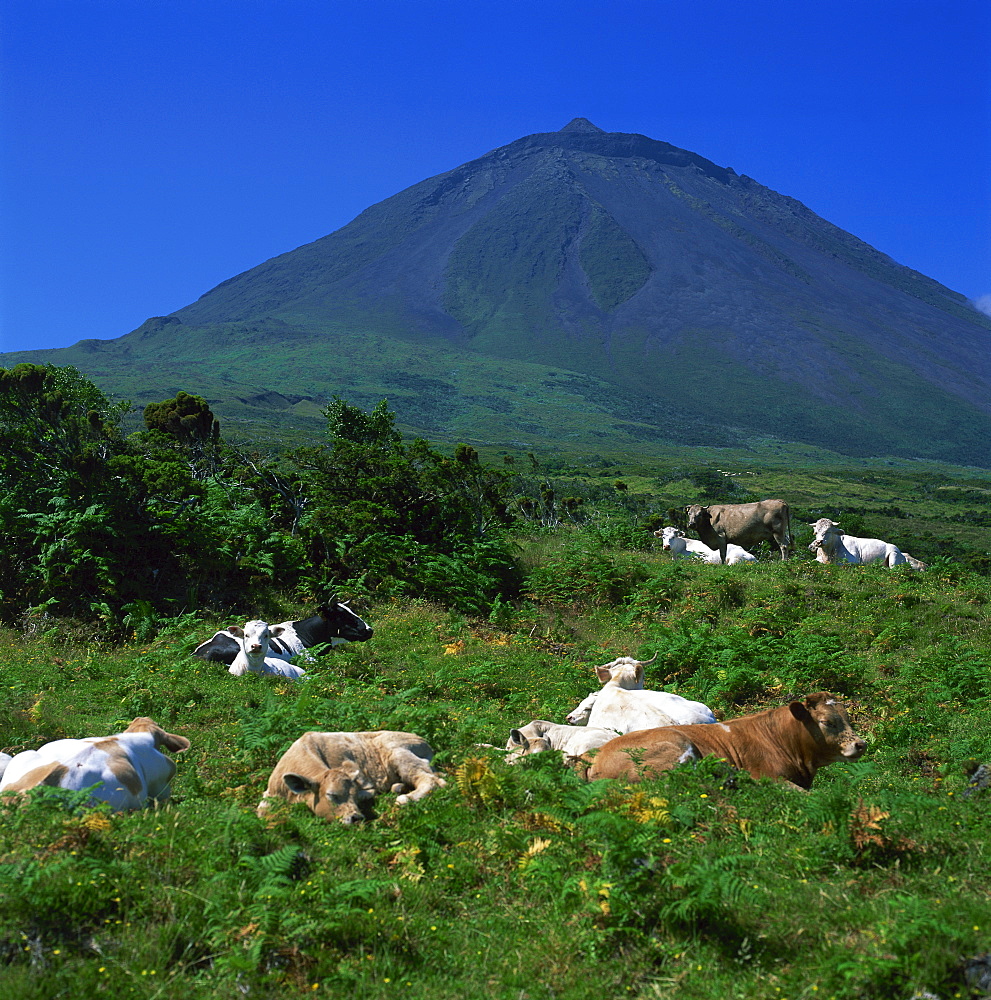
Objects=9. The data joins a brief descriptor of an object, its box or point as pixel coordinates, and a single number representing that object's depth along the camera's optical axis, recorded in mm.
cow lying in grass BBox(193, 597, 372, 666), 13570
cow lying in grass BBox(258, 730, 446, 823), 6797
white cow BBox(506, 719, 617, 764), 8062
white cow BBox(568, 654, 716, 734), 9367
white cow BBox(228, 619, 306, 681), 12062
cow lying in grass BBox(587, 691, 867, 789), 7879
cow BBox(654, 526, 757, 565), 24078
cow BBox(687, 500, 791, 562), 24633
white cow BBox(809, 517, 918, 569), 22922
